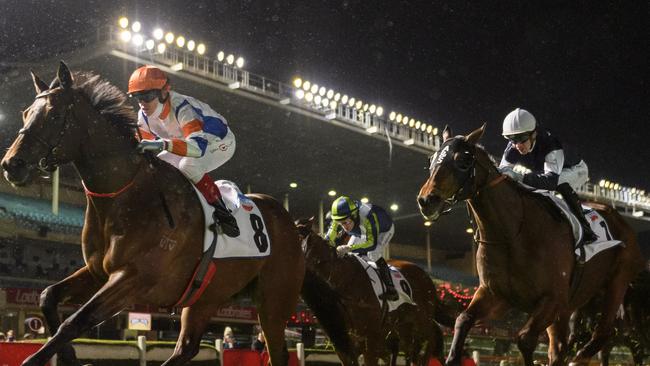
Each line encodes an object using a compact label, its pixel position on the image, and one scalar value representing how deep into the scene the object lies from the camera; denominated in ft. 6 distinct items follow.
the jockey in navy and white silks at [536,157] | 21.71
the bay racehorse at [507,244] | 18.94
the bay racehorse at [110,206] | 15.02
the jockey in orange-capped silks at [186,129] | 17.56
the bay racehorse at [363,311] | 23.32
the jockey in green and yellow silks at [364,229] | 31.40
